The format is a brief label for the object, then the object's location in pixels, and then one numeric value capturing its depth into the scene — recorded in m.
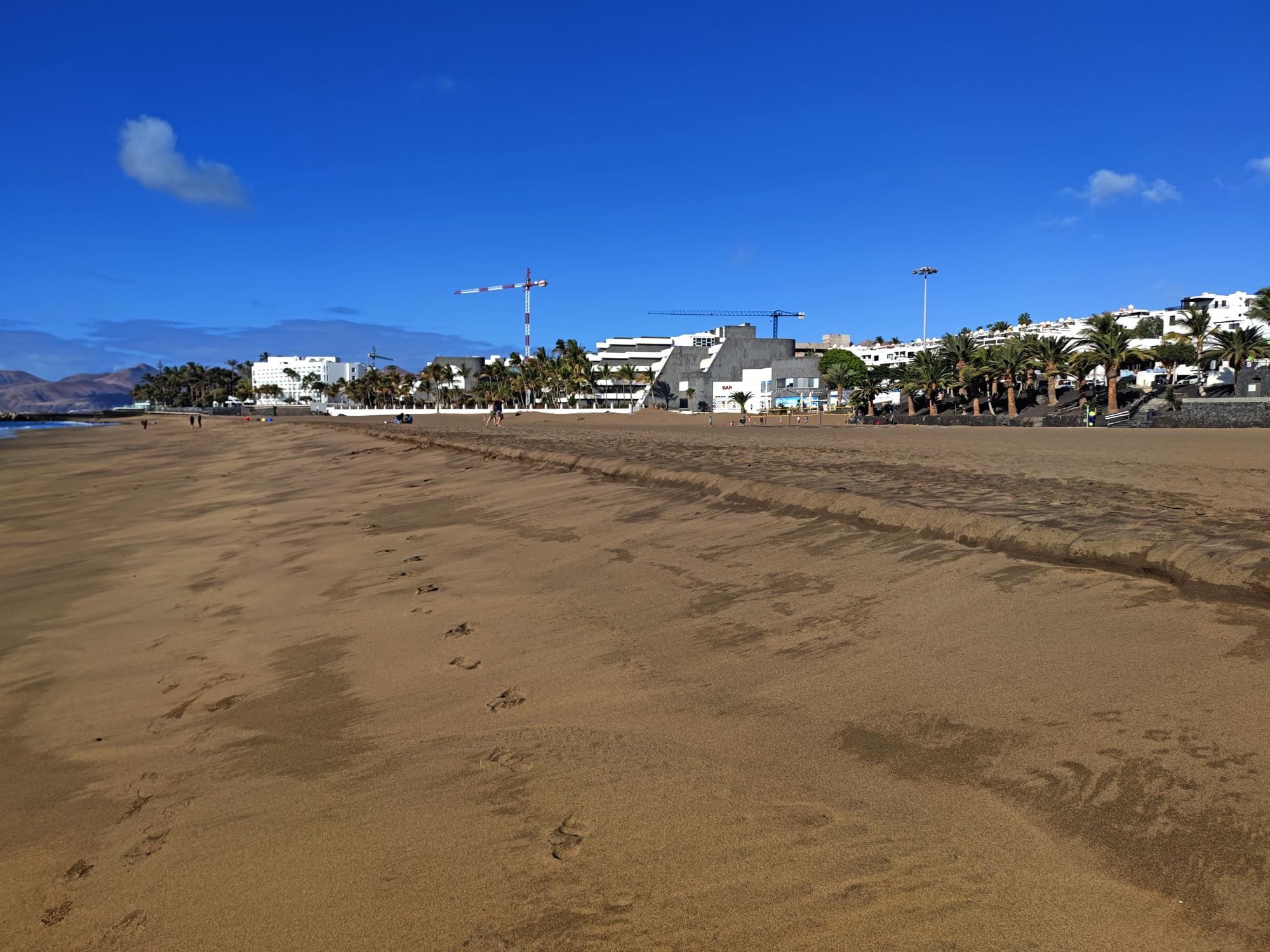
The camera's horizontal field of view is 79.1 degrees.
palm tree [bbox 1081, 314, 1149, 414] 49.88
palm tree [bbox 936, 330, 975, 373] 65.38
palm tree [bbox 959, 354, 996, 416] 61.59
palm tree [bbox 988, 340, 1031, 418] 57.47
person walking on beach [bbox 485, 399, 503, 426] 47.93
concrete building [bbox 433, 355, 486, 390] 156.12
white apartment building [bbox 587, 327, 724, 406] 135.88
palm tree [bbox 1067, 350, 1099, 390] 52.25
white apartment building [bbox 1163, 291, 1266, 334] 95.62
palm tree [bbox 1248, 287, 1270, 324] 46.94
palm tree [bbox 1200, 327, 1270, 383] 46.97
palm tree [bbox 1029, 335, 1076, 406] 56.47
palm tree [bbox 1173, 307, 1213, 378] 53.41
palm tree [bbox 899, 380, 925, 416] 66.88
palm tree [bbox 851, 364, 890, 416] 69.19
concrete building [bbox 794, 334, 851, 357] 143.51
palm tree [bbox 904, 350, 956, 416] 64.69
